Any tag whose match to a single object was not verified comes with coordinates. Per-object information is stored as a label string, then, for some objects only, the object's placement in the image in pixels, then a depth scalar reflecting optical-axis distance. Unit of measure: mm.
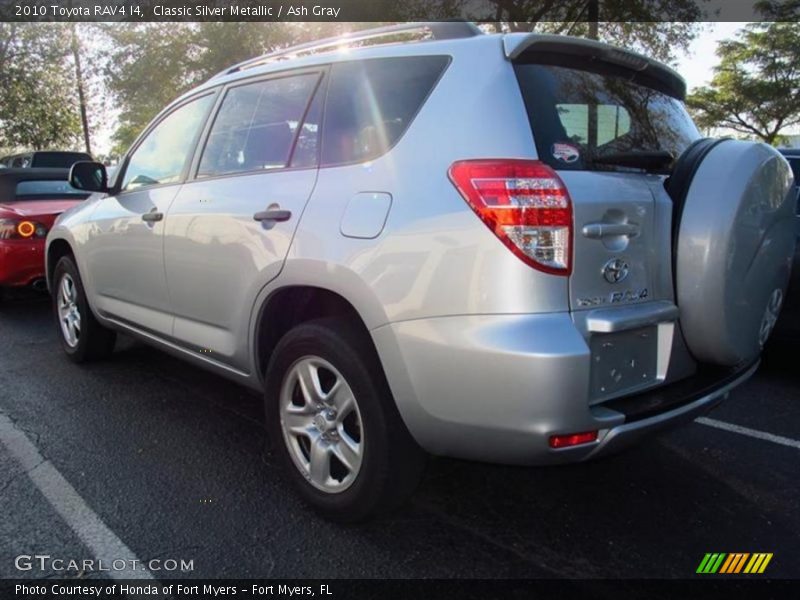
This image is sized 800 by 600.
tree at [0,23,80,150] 22911
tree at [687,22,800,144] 26500
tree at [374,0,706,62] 14289
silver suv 2020
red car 5930
